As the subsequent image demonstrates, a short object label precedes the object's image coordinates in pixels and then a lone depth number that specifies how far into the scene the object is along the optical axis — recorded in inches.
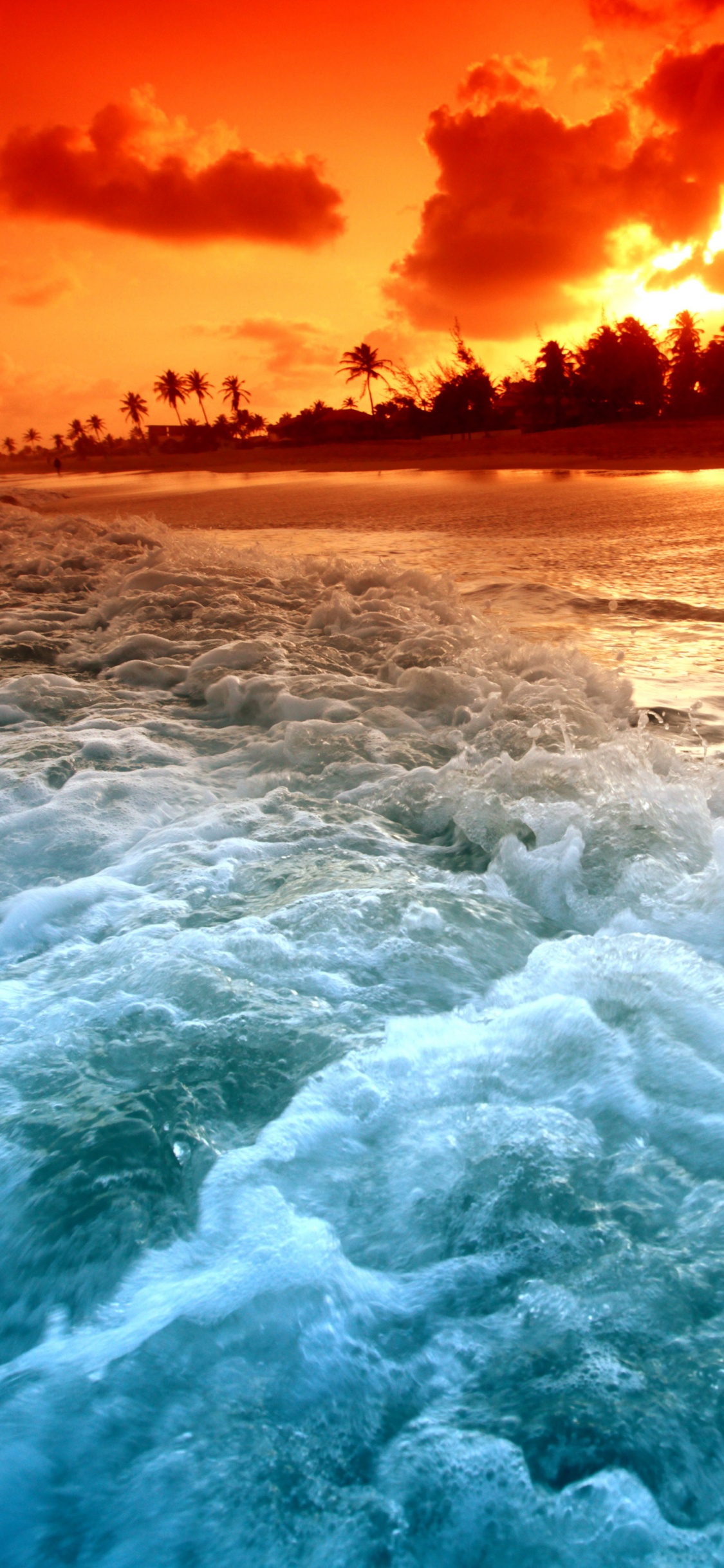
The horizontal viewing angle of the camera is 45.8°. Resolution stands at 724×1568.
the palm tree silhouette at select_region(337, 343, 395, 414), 2709.2
